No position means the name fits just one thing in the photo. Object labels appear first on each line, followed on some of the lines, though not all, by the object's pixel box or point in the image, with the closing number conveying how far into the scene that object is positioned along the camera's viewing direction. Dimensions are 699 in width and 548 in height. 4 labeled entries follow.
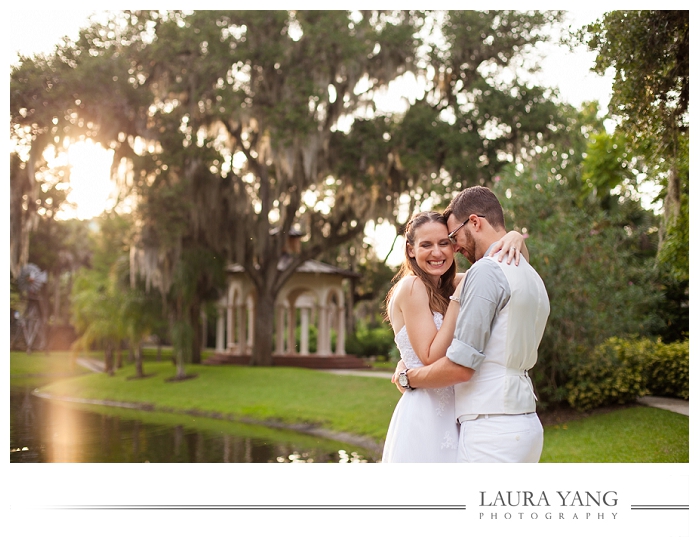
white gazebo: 19.70
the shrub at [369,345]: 22.94
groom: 2.58
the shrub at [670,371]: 9.02
